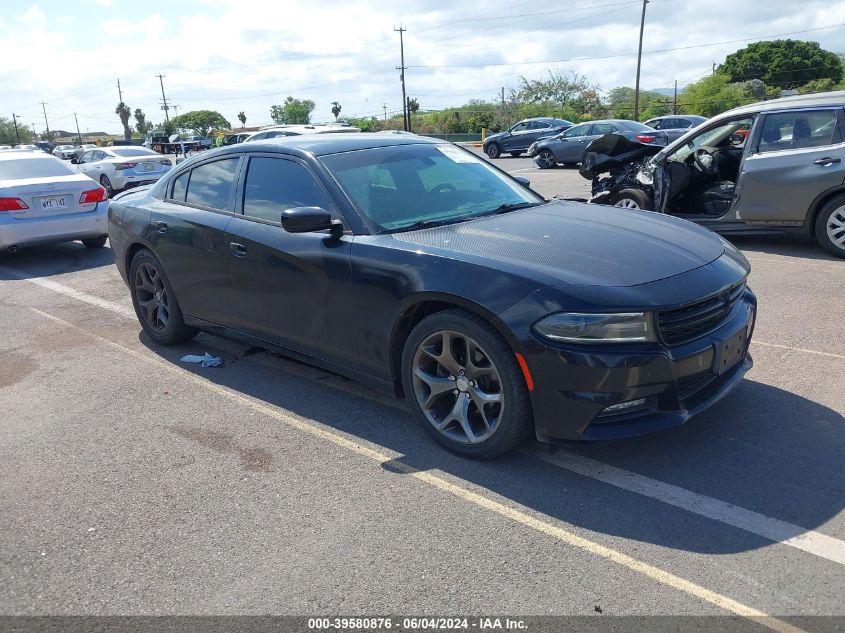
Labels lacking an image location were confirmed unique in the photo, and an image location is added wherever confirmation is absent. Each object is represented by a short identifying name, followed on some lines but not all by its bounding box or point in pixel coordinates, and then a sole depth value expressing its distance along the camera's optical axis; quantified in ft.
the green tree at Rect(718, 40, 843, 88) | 236.84
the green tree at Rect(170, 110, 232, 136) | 433.48
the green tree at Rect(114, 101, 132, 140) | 404.16
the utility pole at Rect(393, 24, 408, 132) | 197.57
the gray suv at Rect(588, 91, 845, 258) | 25.90
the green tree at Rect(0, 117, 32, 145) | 375.86
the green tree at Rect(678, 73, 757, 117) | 159.35
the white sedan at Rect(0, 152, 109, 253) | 31.83
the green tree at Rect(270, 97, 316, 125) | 442.91
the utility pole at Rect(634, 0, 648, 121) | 154.71
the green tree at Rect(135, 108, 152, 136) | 445.78
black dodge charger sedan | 10.86
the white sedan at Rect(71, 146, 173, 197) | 60.80
